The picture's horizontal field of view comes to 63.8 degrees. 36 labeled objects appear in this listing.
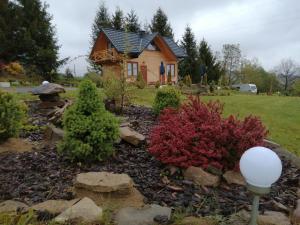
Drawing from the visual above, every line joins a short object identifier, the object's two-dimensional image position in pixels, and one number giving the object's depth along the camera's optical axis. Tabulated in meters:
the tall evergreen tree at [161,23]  22.51
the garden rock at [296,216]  2.25
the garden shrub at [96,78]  6.88
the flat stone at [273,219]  2.10
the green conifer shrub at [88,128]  2.92
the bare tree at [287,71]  38.14
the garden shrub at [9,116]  3.53
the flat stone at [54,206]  2.07
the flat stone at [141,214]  2.00
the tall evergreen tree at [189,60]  22.49
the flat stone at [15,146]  3.47
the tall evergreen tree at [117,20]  21.69
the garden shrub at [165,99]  5.23
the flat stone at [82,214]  1.93
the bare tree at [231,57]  32.55
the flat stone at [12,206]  2.07
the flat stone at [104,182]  2.38
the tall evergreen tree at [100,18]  23.39
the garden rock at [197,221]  2.02
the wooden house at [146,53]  16.38
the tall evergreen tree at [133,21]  22.73
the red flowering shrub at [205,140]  2.95
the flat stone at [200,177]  2.81
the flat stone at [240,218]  2.09
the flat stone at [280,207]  2.43
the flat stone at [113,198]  2.35
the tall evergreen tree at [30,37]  17.00
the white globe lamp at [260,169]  1.60
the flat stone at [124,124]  4.11
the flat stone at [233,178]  2.88
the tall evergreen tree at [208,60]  22.33
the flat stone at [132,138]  3.52
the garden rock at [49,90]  5.65
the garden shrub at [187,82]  15.27
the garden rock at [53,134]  3.66
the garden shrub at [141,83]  10.74
